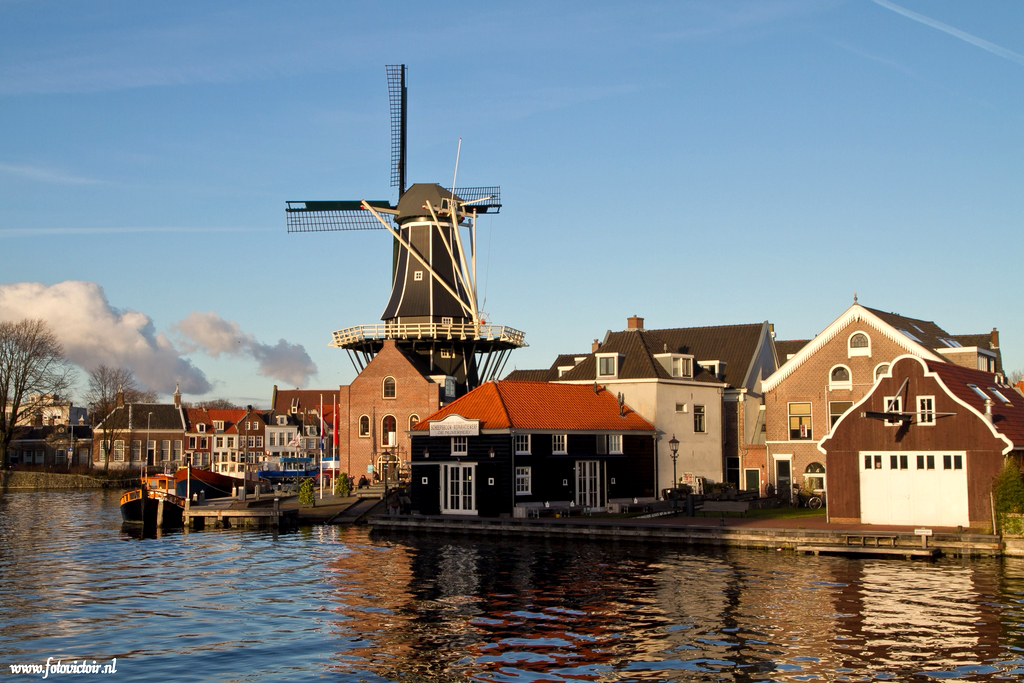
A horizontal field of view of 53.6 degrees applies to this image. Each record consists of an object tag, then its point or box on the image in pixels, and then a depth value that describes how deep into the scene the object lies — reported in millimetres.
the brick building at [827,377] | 46875
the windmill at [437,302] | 65000
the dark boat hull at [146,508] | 50031
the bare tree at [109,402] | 106625
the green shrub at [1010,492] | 32969
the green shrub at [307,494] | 52969
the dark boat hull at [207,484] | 61781
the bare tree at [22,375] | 92312
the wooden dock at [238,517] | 48812
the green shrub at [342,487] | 58031
